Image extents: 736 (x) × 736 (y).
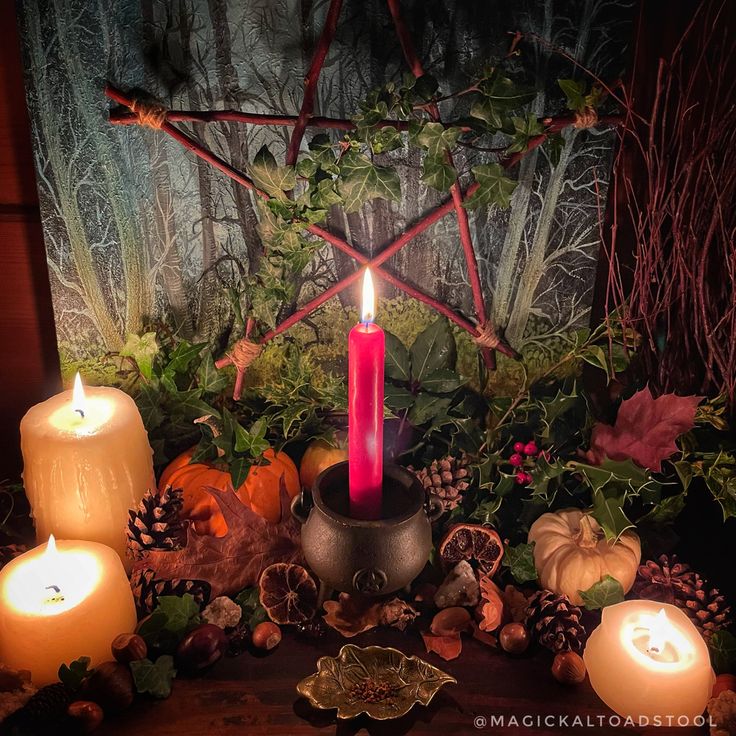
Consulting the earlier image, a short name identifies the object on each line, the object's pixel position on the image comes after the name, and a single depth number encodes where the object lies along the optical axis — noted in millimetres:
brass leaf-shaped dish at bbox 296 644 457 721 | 702
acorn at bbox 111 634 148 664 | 733
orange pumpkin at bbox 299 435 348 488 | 984
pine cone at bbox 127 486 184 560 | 835
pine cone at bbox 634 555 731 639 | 792
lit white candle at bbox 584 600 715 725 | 686
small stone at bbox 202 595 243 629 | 801
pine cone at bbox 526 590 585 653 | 775
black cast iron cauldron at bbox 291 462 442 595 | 708
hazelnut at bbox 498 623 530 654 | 776
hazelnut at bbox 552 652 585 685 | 740
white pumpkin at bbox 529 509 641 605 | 839
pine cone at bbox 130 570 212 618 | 828
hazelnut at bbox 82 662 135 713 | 699
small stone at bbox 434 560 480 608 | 818
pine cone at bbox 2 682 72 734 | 675
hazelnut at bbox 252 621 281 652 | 776
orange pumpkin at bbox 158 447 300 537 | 896
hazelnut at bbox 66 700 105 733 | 677
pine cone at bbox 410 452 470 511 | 923
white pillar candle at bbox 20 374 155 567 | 841
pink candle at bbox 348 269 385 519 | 696
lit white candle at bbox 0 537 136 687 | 713
